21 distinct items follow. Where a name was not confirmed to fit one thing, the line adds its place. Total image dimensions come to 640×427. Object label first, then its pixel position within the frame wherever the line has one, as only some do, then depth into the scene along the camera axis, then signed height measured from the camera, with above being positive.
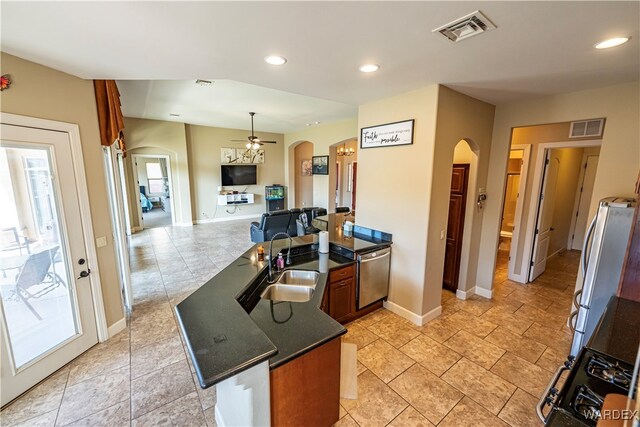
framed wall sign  3.00 +0.53
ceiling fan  6.74 +0.90
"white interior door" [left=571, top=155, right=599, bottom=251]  5.50 -0.49
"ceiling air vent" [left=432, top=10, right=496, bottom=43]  1.50 +0.93
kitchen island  1.30 -0.95
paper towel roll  3.24 -0.84
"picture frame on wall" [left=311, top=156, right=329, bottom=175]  7.69 +0.35
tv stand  8.71 -0.79
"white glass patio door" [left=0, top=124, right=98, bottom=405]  2.07 -0.78
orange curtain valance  2.70 +0.70
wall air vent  3.31 +0.66
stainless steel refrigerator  2.26 -0.74
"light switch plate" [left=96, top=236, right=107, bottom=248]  2.74 -0.71
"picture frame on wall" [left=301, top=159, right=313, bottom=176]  9.99 +0.36
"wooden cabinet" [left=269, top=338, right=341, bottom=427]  1.46 -1.29
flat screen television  8.68 +0.04
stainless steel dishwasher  3.14 -1.24
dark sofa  5.71 -1.09
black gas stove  1.11 -1.01
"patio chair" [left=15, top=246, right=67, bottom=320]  2.19 -0.91
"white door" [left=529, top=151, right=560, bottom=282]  4.15 -0.66
